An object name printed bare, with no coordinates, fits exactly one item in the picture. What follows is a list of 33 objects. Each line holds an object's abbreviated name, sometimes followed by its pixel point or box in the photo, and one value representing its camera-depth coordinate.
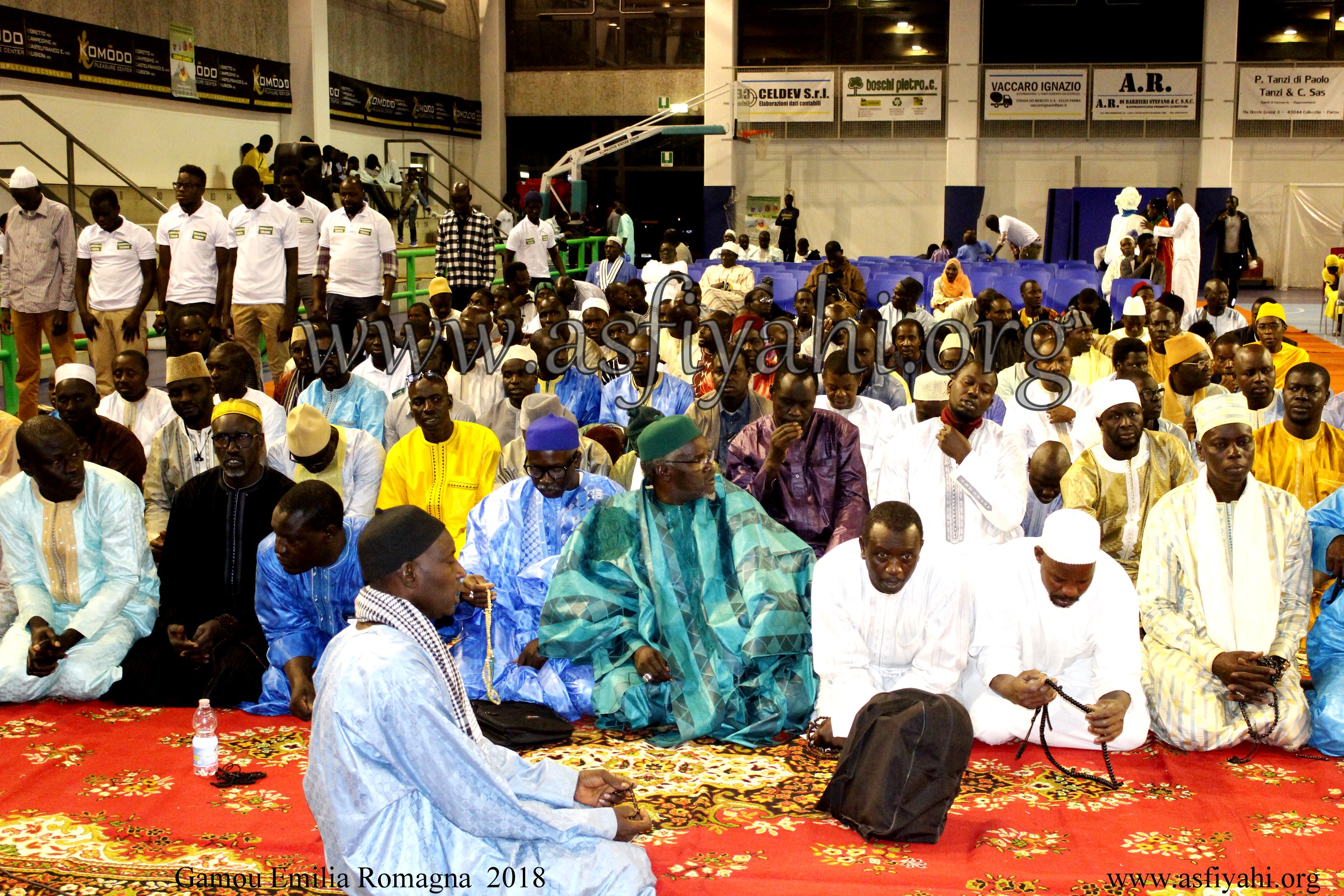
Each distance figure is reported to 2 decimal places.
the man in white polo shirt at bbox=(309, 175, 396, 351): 9.02
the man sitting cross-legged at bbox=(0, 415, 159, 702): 4.54
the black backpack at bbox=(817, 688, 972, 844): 3.35
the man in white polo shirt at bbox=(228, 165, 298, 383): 8.69
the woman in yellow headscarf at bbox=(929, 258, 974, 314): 12.65
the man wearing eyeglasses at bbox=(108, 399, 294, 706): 4.57
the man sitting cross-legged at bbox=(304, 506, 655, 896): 2.56
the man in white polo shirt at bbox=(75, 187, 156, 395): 8.49
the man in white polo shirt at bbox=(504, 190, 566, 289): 13.05
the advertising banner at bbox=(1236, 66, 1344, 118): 21.75
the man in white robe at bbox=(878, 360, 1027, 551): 5.10
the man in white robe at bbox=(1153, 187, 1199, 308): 14.91
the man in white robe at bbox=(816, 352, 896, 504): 5.80
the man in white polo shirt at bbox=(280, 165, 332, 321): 9.12
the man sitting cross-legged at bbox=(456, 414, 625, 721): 4.55
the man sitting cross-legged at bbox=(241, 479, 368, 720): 4.36
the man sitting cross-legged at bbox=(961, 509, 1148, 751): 3.92
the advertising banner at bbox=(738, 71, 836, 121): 22.91
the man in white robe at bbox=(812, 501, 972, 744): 3.99
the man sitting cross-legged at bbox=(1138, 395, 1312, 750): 4.20
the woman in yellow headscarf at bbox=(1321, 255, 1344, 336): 15.56
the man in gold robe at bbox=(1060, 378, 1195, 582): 4.93
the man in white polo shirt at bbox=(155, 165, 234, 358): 8.38
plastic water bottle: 3.85
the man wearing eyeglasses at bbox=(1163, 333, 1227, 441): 6.63
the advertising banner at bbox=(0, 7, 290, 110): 12.74
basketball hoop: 23.19
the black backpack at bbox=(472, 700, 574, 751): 4.14
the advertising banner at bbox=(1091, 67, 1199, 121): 22.00
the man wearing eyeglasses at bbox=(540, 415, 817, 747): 4.20
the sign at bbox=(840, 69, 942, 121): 22.61
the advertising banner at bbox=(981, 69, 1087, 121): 22.34
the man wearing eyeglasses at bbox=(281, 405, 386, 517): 5.21
